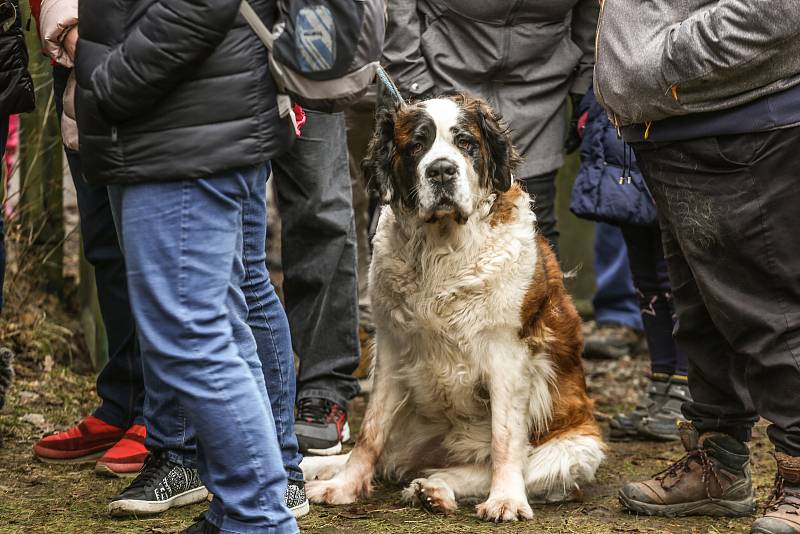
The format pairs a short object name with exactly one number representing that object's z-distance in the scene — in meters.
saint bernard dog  7.90
